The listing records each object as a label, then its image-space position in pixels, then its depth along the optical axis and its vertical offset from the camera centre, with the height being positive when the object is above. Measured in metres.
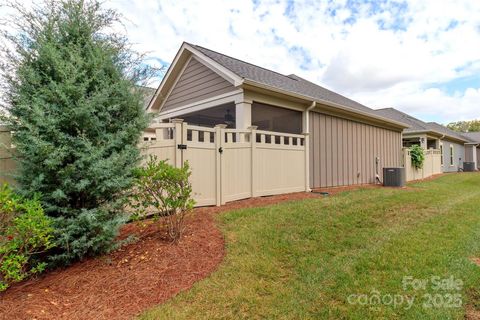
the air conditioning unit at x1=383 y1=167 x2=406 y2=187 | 9.40 -0.50
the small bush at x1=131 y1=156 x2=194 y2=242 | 3.31 -0.35
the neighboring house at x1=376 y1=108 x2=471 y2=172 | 17.56 +1.92
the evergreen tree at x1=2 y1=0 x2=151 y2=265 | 2.67 +0.51
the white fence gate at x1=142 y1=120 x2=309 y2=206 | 4.70 +0.13
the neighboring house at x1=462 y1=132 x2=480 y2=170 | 25.67 +1.30
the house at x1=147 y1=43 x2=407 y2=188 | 6.90 +1.87
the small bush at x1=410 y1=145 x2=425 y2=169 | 12.86 +0.40
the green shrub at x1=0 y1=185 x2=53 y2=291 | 2.24 -0.61
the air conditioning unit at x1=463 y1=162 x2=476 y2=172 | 22.20 -0.23
